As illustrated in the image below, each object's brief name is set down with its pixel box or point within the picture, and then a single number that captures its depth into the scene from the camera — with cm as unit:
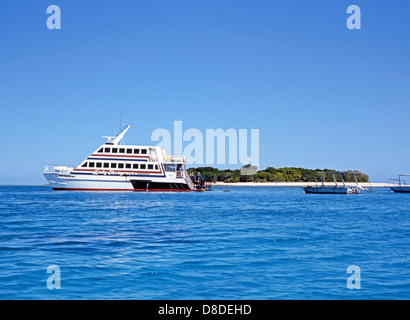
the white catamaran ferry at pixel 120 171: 7094
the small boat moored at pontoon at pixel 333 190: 9031
